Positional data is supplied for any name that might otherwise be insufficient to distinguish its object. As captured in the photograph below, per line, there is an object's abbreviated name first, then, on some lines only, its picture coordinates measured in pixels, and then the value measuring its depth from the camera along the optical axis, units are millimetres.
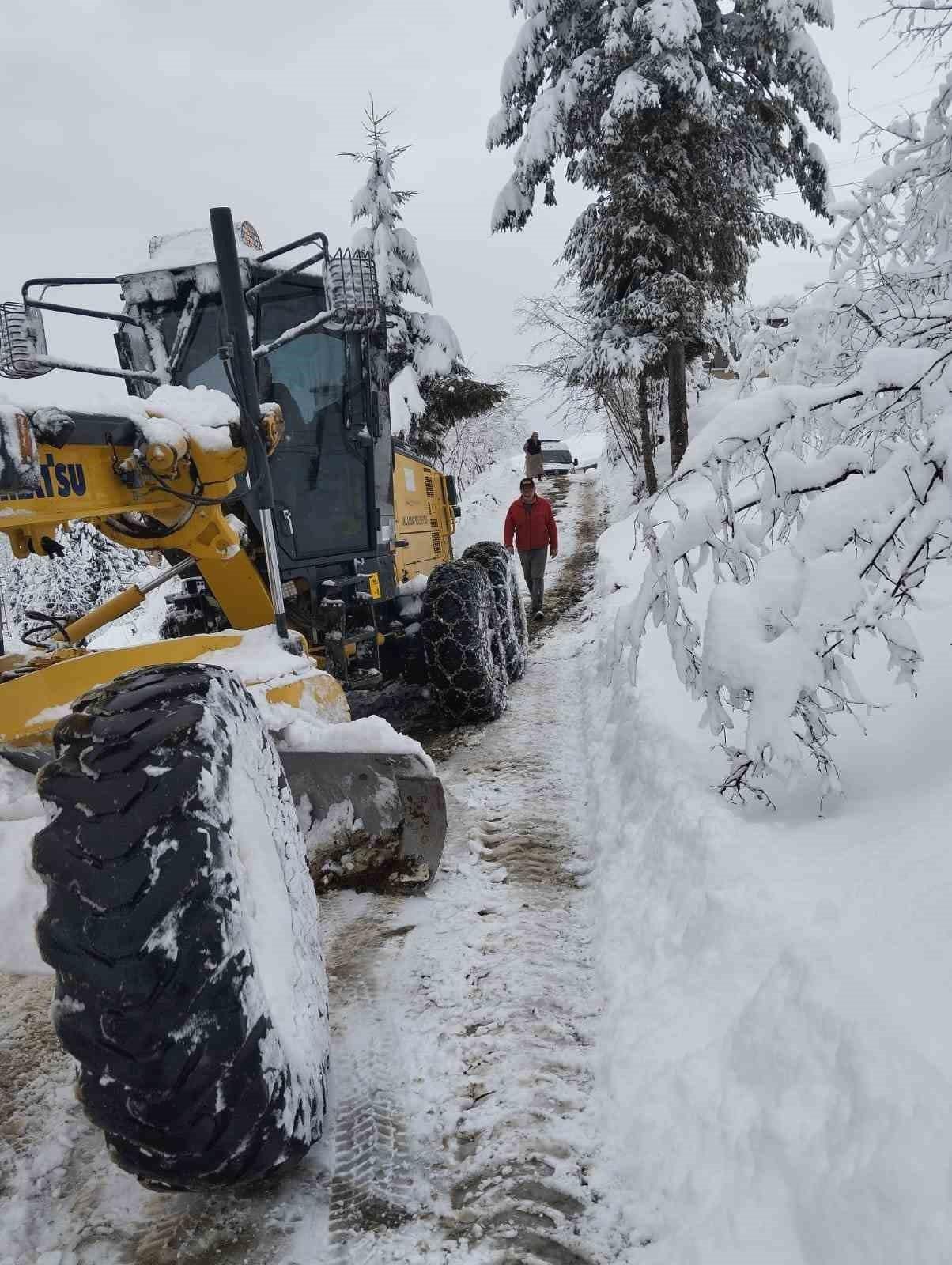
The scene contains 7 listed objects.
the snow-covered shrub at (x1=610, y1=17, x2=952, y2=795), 2322
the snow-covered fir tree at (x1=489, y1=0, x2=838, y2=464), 14570
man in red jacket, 10859
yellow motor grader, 1643
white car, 34219
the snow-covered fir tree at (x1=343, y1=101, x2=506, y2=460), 17234
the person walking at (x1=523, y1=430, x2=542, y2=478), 23938
